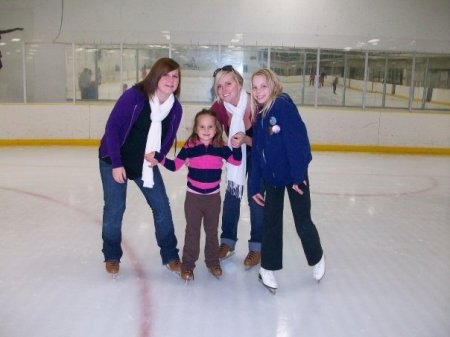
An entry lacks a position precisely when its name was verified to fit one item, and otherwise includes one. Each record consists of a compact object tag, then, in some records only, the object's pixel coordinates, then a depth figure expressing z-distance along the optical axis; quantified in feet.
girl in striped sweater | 7.37
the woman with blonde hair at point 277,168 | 6.75
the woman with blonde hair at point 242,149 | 7.72
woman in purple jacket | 7.06
